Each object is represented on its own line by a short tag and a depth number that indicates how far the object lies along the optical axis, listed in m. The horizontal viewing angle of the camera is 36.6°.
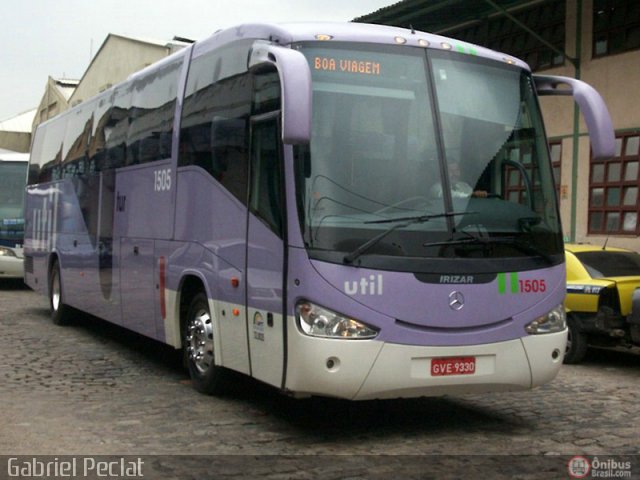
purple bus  6.43
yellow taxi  10.41
